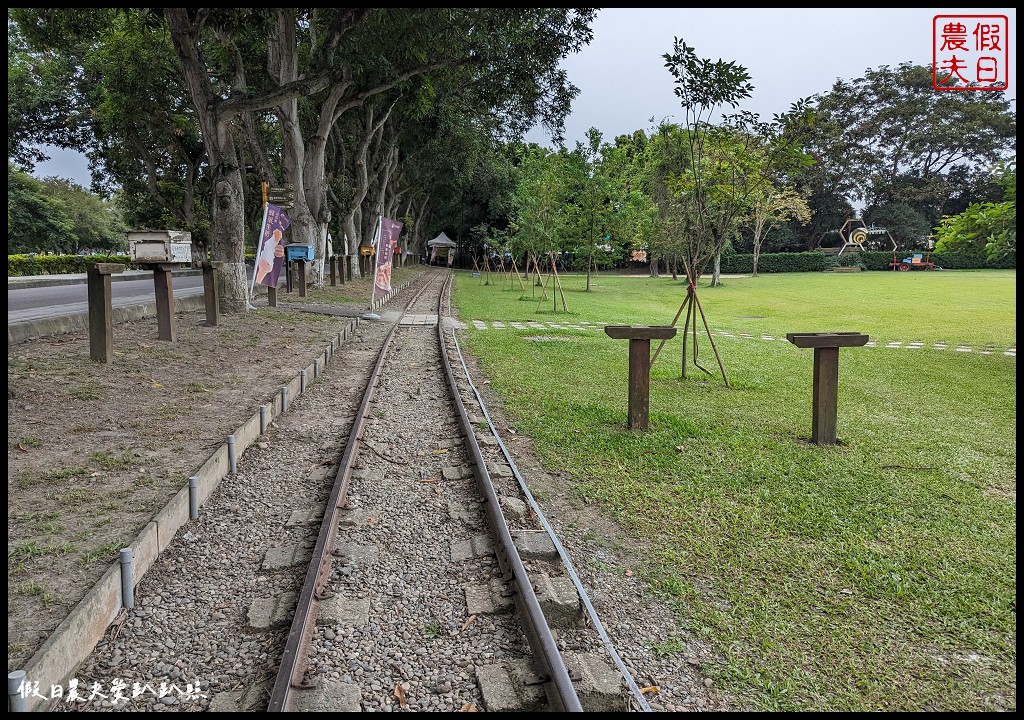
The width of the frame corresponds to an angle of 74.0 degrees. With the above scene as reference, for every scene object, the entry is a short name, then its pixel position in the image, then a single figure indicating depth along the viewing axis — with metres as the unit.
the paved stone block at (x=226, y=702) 2.56
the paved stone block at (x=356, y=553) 3.74
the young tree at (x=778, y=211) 40.03
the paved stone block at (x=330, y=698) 2.54
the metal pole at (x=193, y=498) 4.26
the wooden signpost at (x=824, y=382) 5.92
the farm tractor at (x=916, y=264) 52.12
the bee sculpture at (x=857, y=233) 56.53
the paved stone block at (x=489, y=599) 3.26
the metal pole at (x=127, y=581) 3.19
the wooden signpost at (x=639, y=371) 6.36
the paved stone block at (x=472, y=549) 3.84
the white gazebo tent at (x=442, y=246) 69.88
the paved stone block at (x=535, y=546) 3.76
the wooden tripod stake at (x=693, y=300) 8.47
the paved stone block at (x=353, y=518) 4.20
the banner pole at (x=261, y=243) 13.25
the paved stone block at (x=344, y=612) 3.12
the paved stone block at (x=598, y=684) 2.54
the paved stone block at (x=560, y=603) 3.14
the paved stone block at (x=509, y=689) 2.57
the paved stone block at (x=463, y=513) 4.36
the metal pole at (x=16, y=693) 2.30
